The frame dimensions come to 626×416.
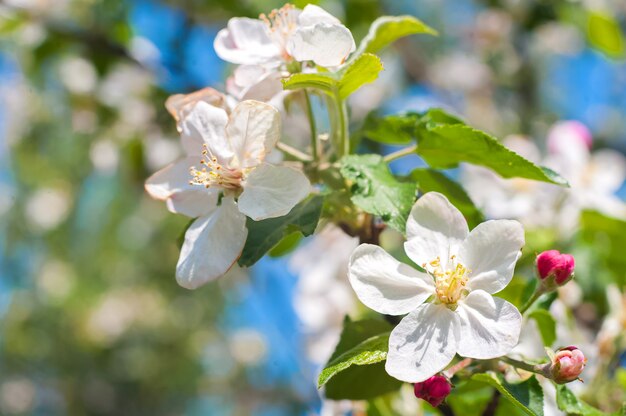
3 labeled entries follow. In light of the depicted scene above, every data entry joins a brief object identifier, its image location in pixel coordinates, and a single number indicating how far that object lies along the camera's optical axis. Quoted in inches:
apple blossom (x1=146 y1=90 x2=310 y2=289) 16.5
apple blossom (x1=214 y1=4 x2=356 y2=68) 16.6
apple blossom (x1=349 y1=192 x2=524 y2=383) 15.9
